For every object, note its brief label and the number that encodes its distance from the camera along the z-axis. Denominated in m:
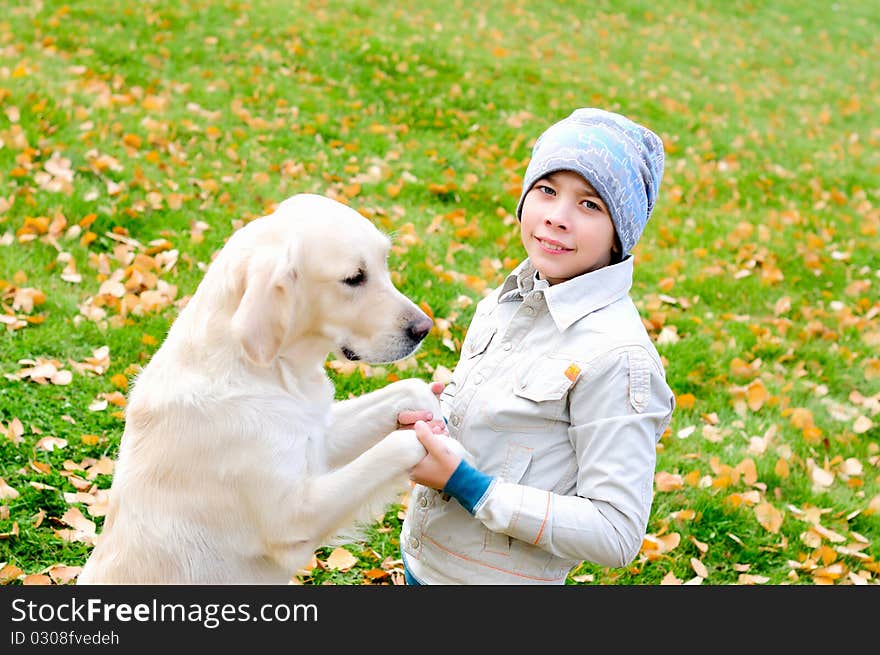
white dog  2.65
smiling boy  2.57
